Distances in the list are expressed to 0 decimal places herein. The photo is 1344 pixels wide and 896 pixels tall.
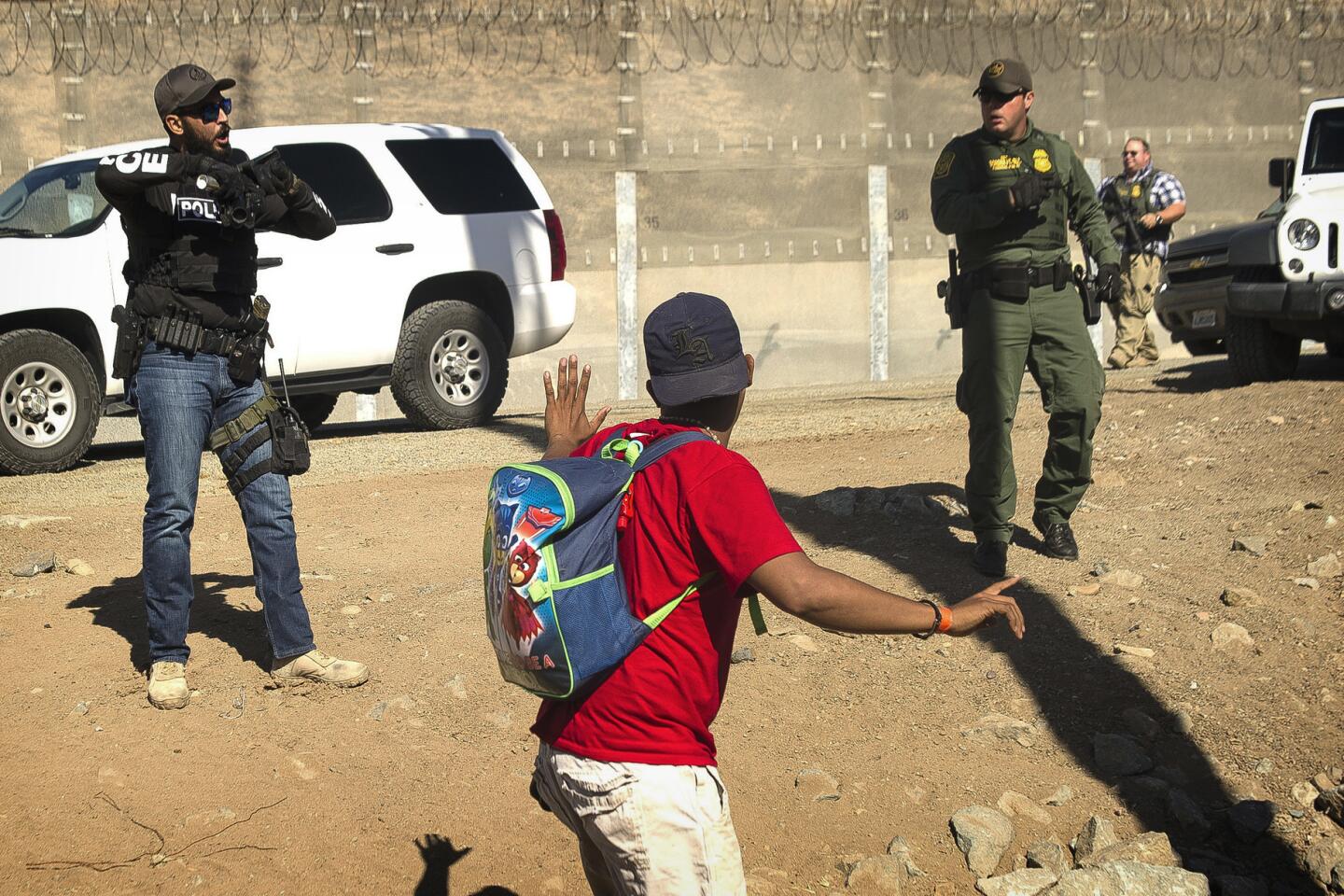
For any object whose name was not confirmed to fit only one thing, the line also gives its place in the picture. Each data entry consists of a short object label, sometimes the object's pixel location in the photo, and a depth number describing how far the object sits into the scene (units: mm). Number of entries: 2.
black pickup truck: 11734
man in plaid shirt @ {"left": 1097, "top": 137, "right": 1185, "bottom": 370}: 12211
